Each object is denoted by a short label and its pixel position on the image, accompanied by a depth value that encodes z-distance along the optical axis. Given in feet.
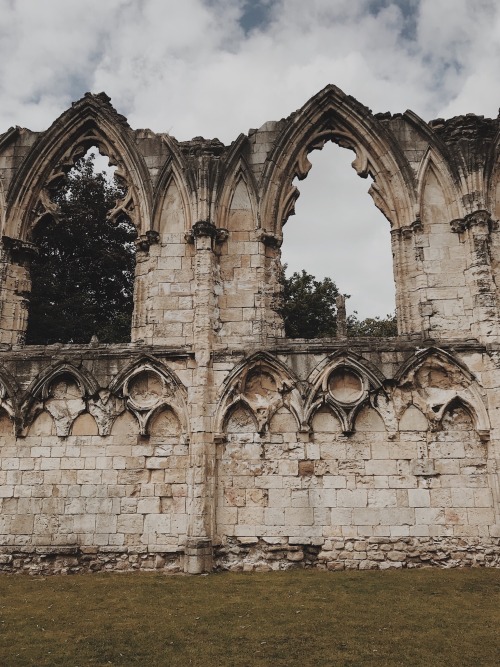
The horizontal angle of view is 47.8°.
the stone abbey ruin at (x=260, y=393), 27.55
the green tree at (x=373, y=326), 101.43
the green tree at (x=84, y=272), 56.65
